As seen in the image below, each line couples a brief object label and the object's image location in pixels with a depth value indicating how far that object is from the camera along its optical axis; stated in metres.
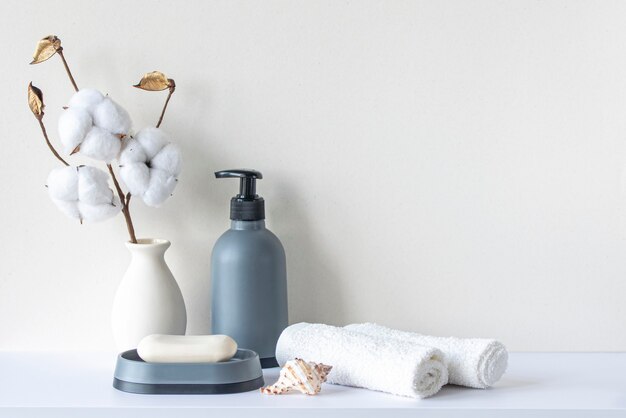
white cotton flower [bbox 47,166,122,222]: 1.27
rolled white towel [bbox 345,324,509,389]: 1.16
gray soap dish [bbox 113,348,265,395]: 1.16
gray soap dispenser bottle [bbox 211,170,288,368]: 1.26
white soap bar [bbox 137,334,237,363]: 1.16
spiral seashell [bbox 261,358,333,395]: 1.15
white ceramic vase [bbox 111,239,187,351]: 1.27
